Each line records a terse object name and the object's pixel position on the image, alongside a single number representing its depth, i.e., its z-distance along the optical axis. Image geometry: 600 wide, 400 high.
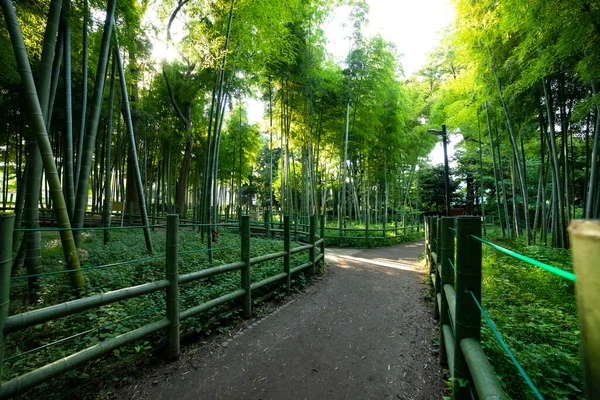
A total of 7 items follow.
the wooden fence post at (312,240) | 4.71
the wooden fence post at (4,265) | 1.32
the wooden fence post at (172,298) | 2.23
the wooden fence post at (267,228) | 8.09
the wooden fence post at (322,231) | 5.53
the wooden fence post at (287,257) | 3.78
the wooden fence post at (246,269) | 3.00
